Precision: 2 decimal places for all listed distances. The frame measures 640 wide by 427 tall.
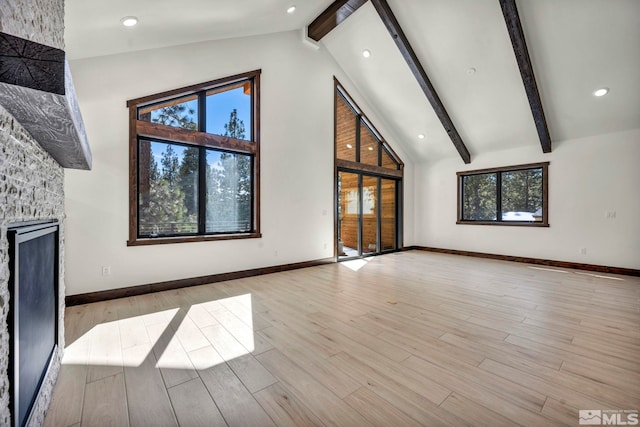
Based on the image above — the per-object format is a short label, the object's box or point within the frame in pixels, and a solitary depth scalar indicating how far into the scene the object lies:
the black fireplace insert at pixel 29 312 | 1.09
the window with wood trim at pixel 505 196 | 5.94
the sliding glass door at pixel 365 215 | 6.39
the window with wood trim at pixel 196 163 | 3.78
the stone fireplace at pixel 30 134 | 0.89
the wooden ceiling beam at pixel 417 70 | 4.64
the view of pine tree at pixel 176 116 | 3.94
